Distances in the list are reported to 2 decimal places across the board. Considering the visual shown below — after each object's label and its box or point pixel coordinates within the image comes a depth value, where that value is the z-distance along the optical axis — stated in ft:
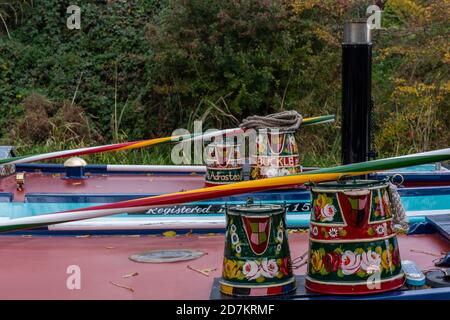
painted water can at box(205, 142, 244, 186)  16.35
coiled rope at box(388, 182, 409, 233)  10.67
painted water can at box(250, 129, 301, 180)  15.49
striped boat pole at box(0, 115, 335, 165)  17.19
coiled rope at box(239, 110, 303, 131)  15.53
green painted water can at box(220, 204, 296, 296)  9.58
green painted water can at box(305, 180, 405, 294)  9.38
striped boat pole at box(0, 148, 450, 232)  9.53
